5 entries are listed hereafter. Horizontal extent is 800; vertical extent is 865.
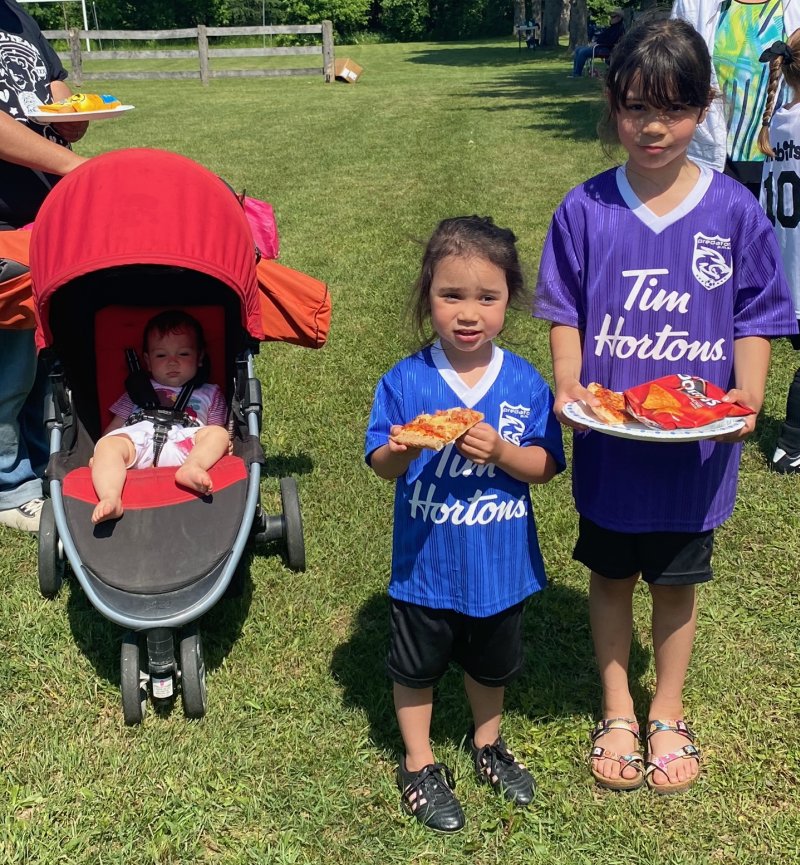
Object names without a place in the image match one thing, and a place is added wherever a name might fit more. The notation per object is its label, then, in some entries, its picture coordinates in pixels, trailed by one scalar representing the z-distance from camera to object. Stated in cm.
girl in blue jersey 229
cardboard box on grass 2425
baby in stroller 315
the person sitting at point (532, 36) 3744
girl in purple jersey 224
